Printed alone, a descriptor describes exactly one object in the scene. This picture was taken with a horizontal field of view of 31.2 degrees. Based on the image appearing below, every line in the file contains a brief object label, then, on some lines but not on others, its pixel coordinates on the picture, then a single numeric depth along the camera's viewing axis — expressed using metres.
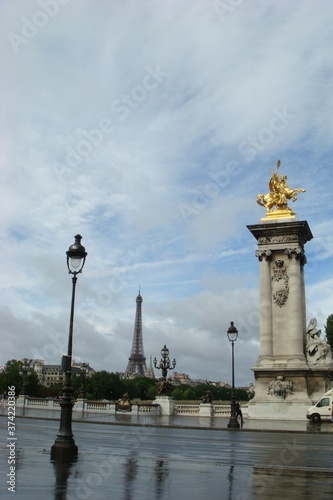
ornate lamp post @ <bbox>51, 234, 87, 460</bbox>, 13.02
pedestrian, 31.44
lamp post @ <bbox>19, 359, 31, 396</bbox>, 52.42
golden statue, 42.62
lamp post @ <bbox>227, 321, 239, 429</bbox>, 30.03
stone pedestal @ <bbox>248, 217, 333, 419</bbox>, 37.81
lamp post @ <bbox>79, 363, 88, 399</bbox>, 89.62
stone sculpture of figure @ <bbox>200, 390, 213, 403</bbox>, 44.44
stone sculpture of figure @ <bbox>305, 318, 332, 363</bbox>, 38.59
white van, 32.81
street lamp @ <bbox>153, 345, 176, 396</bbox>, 46.44
